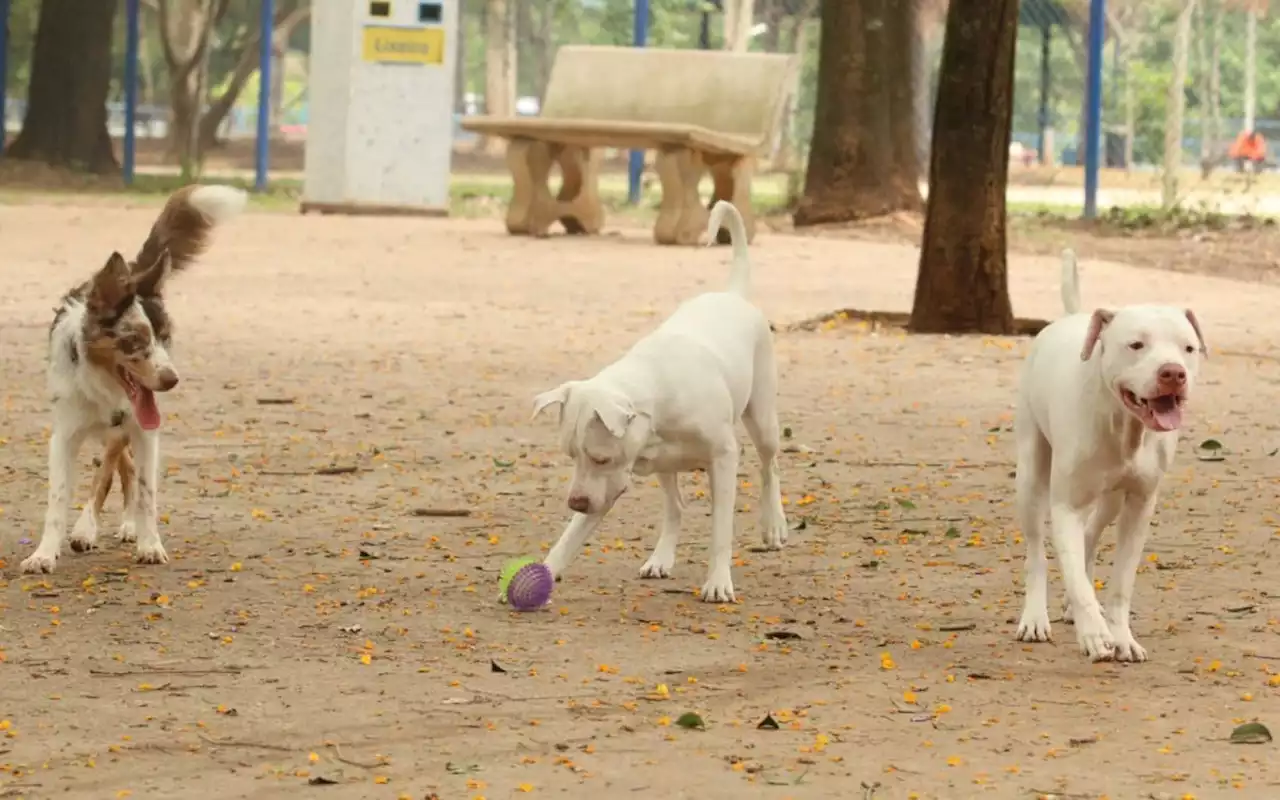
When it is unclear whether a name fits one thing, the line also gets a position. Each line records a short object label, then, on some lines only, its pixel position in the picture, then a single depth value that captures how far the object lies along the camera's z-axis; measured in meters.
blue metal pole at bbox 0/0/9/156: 27.20
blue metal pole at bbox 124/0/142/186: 27.67
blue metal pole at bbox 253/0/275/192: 26.73
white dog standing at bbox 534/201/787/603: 6.43
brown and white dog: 6.95
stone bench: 19.94
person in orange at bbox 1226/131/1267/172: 47.83
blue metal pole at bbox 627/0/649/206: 25.47
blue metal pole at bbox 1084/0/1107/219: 23.30
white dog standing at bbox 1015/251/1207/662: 5.67
